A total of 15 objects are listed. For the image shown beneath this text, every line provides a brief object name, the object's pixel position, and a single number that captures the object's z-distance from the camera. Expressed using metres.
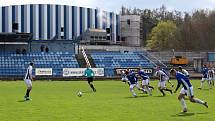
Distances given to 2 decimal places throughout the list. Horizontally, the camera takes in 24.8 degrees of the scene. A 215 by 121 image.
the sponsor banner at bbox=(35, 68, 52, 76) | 69.79
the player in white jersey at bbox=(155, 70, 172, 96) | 32.53
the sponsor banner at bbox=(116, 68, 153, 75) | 73.89
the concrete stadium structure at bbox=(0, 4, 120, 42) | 86.38
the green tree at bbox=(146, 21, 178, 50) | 118.69
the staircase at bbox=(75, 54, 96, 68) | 77.49
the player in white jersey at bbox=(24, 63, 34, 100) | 28.64
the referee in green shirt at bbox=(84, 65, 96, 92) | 39.31
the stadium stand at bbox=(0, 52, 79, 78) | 71.44
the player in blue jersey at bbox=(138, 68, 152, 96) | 33.91
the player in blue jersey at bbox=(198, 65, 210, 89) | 44.28
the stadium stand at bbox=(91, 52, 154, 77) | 79.02
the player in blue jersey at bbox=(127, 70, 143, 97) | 32.91
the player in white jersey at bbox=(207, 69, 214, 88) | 45.22
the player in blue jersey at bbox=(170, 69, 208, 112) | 21.06
